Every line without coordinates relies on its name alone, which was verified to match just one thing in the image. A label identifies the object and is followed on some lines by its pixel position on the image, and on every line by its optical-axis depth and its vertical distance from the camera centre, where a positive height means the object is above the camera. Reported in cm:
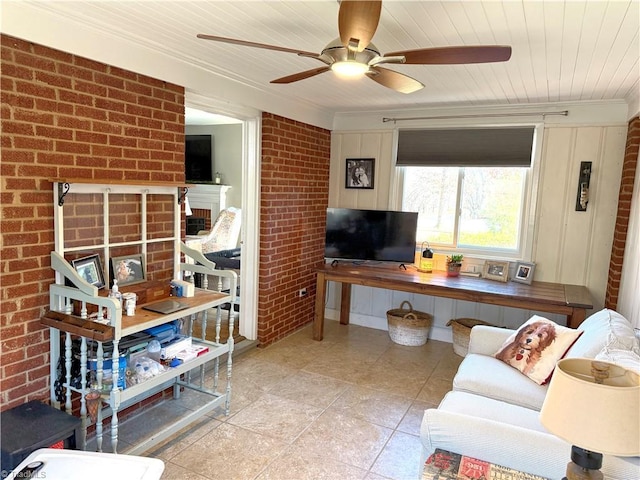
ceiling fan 153 +62
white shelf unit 207 -64
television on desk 432 -37
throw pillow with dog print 251 -86
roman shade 398 +54
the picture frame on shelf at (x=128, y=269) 248 -49
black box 179 -110
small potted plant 409 -60
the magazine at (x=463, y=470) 158 -100
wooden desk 329 -72
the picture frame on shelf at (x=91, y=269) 226 -45
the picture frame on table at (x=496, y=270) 392 -61
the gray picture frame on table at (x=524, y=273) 386 -61
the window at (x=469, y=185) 404 +18
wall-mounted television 688 +50
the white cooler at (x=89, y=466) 162 -109
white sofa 159 -94
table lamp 121 -59
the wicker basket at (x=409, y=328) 423 -127
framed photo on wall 467 +28
